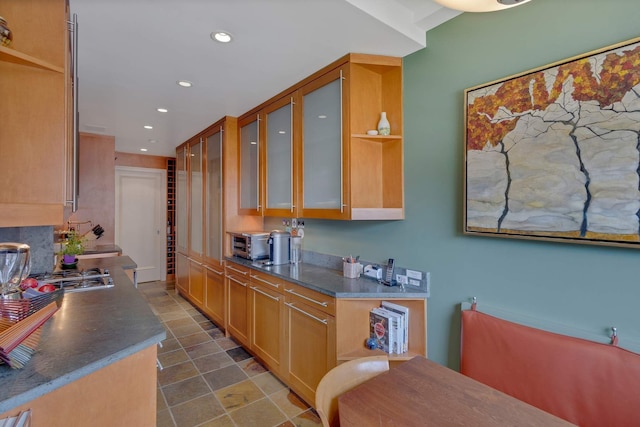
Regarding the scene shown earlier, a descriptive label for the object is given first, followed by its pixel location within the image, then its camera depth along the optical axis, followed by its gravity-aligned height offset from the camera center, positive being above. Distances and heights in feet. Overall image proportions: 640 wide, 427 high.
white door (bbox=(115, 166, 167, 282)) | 18.04 -0.33
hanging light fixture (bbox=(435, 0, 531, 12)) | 3.62 +2.62
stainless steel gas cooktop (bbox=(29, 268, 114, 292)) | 6.21 -1.54
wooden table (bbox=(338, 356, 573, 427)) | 3.19 -2.25
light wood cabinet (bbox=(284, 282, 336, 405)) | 6.49 -2.98
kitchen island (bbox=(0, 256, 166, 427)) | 2.95 -1.69
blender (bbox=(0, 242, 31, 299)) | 4.51 -0.85
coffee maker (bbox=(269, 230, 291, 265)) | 9.23 -1.11
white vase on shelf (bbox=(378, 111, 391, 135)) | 6.96 +2.04
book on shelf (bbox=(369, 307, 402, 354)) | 6.19 -2.52
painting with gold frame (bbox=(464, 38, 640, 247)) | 4.05 +0.95
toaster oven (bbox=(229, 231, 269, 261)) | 9.77 -1.12
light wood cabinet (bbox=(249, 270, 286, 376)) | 8.04 -3.14
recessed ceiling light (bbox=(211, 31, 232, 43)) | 5.85 +3.57
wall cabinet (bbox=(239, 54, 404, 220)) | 6.93 +1.77
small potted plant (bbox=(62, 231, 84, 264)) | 8.54 -1.09
